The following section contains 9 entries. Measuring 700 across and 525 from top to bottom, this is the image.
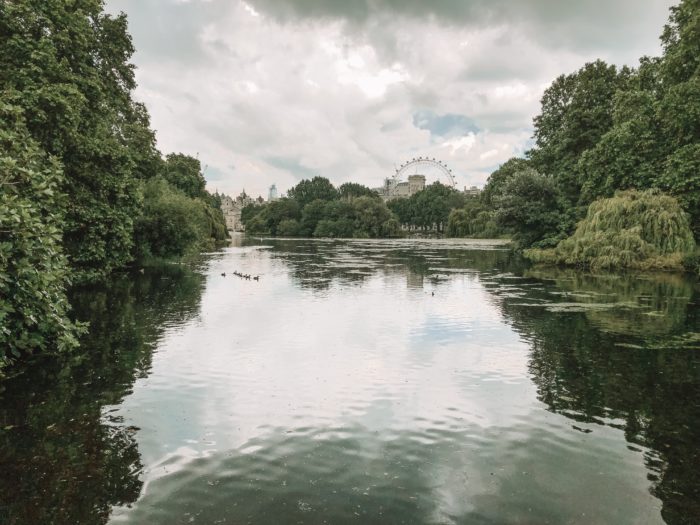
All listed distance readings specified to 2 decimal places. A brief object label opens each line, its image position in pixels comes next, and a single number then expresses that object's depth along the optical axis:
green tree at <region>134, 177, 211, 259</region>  38.09
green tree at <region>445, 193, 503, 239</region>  108.19
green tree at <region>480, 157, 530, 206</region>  91.17
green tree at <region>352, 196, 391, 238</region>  139.25
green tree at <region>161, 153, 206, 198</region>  78.38
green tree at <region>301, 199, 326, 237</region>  166.74
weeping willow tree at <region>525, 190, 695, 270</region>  35.12
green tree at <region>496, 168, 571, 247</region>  47.75
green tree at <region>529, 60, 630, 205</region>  49.59
